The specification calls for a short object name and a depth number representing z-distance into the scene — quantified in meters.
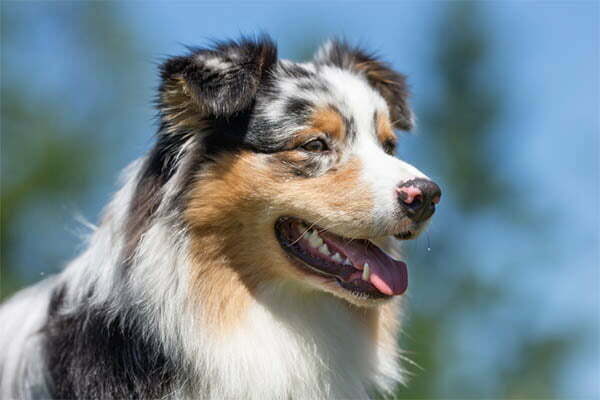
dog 4.87
